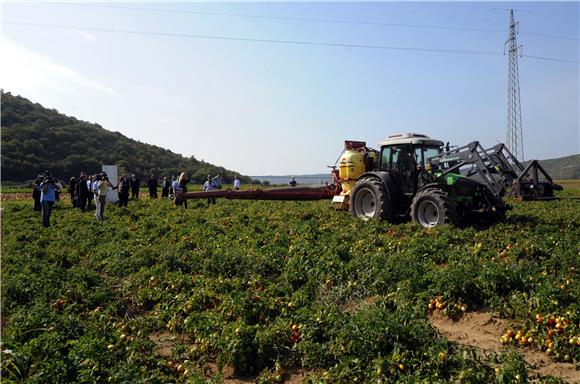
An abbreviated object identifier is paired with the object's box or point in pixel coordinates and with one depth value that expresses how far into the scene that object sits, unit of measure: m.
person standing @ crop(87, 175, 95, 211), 20.57
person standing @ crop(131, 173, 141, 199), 25.95
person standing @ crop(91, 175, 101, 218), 15.57
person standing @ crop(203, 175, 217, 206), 21.31
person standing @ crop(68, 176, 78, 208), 21.31
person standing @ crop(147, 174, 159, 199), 26.12
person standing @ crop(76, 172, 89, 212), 19.14
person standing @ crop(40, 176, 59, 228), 14.17
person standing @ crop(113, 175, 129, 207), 20.06
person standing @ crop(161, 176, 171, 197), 27.30
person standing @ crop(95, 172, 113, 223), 15.45
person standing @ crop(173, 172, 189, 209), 16.09
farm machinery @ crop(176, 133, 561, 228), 10.91
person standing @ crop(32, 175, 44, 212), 19.80
